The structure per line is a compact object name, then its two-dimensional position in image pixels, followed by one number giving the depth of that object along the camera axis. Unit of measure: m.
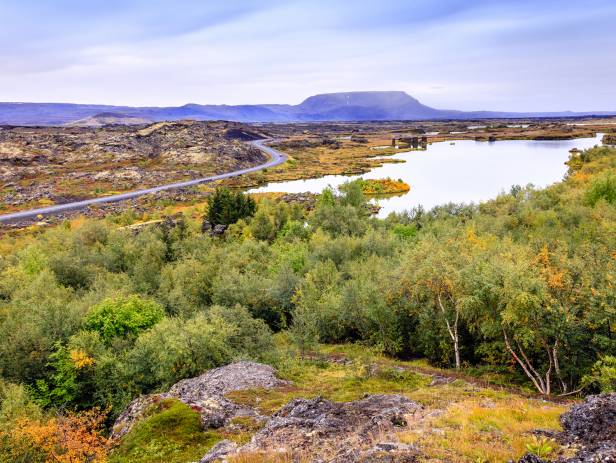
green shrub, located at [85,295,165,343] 25.67
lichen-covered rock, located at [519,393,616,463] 9.76
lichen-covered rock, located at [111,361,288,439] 16.88
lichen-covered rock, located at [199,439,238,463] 12.42
